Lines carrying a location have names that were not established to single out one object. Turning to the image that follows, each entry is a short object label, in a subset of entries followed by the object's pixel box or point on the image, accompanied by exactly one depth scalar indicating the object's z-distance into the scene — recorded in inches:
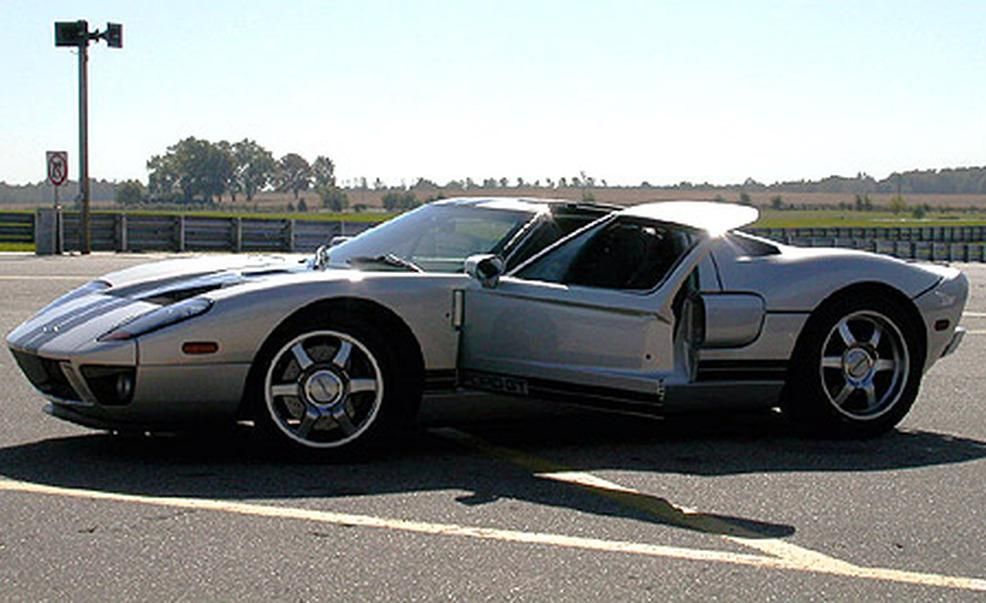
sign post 1169.4
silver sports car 224.5
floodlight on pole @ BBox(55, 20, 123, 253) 1197.7
